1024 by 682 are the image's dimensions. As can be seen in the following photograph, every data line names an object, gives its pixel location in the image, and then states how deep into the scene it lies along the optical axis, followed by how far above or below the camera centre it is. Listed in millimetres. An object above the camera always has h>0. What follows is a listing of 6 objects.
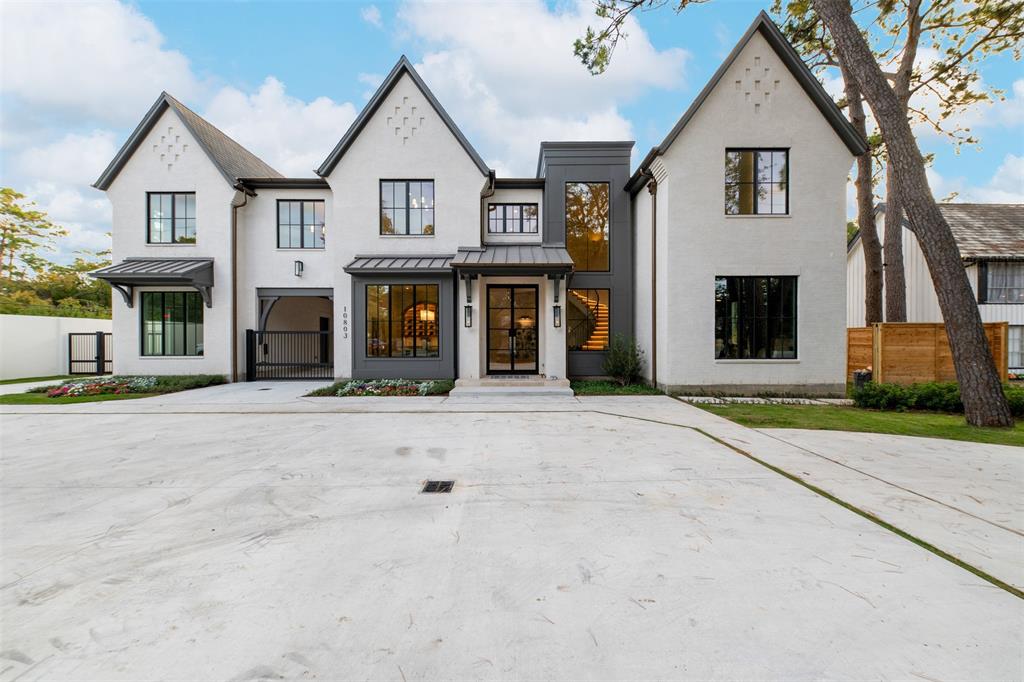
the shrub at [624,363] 11578 -677
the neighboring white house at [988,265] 15438 +2945
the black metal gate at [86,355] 14695 -492
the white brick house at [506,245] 10438 +2872
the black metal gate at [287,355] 13258 -530
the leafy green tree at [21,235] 23297 +6524
